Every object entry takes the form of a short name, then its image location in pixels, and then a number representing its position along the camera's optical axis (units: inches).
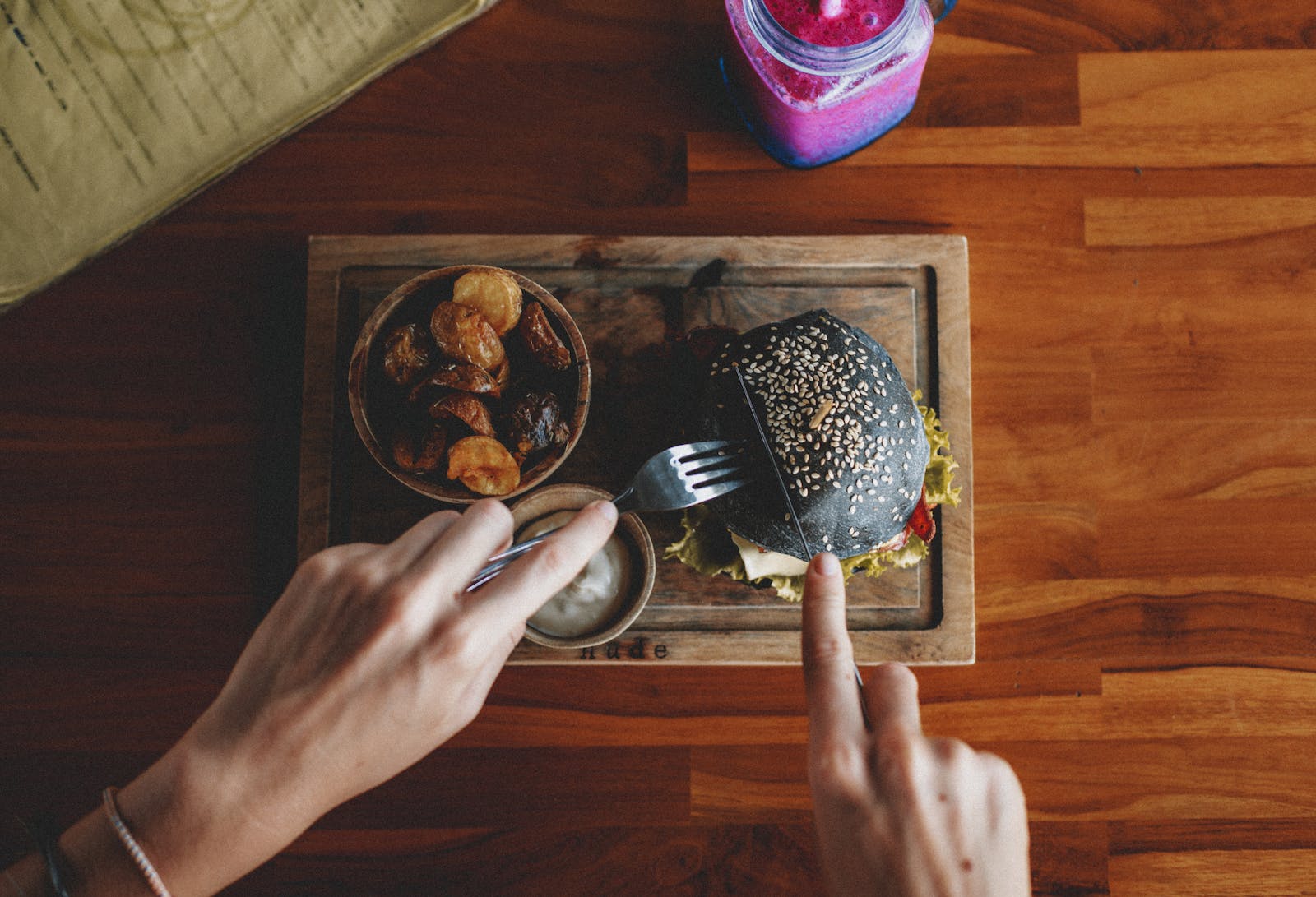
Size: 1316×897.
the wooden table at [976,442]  28.2
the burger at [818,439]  24.6
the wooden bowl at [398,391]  25.0
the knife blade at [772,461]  24.5
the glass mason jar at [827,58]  25.1
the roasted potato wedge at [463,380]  24.6
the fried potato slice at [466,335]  24.7
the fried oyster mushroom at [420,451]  24.9
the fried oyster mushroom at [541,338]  25.3
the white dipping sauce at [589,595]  25.9
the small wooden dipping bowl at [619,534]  25.4
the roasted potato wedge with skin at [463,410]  24.4
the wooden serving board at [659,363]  27.3
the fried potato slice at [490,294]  25.0
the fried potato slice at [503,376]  25.5
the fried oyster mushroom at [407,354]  25.3
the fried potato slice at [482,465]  24.4
